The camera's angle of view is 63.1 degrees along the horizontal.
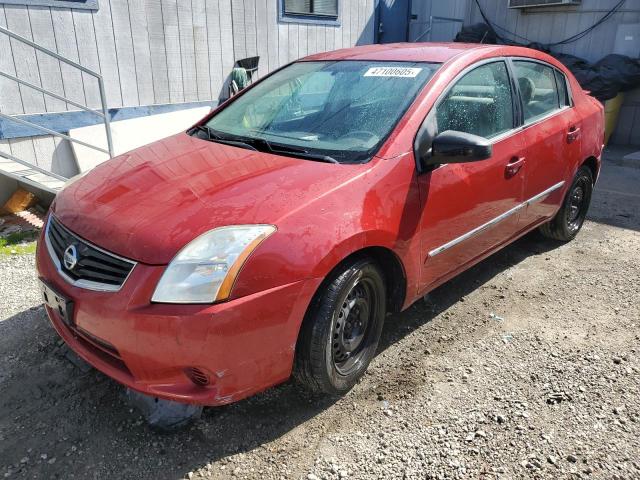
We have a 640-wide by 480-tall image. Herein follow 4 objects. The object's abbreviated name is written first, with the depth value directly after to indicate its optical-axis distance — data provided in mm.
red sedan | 2037
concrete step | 4742
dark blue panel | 9148
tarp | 7922
